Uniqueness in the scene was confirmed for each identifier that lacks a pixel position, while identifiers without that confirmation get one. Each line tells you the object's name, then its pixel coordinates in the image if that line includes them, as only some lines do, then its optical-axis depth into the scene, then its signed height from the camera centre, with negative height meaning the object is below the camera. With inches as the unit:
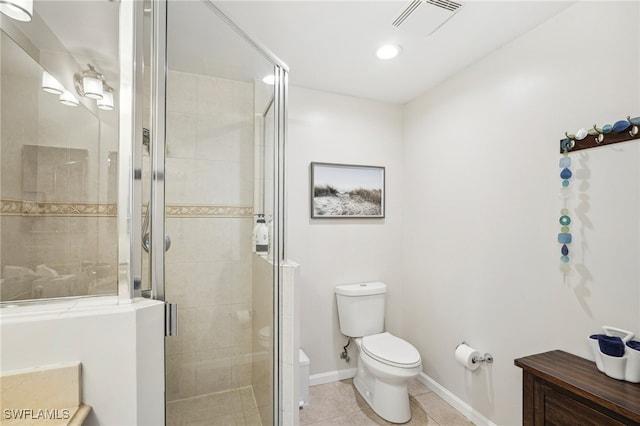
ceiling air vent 57.0 +39.7
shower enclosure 32.8 +4.5
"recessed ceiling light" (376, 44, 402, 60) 72.1 +40.1
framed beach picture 95.0 +7.8
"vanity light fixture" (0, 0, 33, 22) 30.6 +21.5
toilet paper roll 73.2 -34.5
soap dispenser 59.1 -4.3
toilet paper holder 72.4 -34.7
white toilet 75.3 -36.1
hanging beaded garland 57.4 +0.9
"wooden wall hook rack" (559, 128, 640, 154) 49.6 +13.1
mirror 32.9 +5.2
